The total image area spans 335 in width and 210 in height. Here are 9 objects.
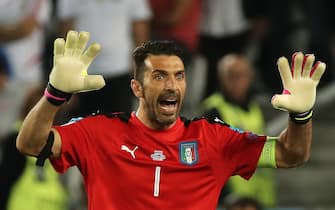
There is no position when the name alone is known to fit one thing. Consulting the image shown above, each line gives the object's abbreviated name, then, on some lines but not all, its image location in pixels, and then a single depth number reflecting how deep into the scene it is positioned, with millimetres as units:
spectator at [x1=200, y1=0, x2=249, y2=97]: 20281
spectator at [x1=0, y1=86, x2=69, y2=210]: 16578
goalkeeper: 11336
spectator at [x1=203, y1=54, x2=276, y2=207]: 17844
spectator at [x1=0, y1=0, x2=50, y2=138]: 18422
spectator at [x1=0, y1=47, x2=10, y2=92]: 18312
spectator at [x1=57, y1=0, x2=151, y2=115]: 18344
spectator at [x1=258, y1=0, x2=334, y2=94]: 20422
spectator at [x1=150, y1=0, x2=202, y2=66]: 19797
